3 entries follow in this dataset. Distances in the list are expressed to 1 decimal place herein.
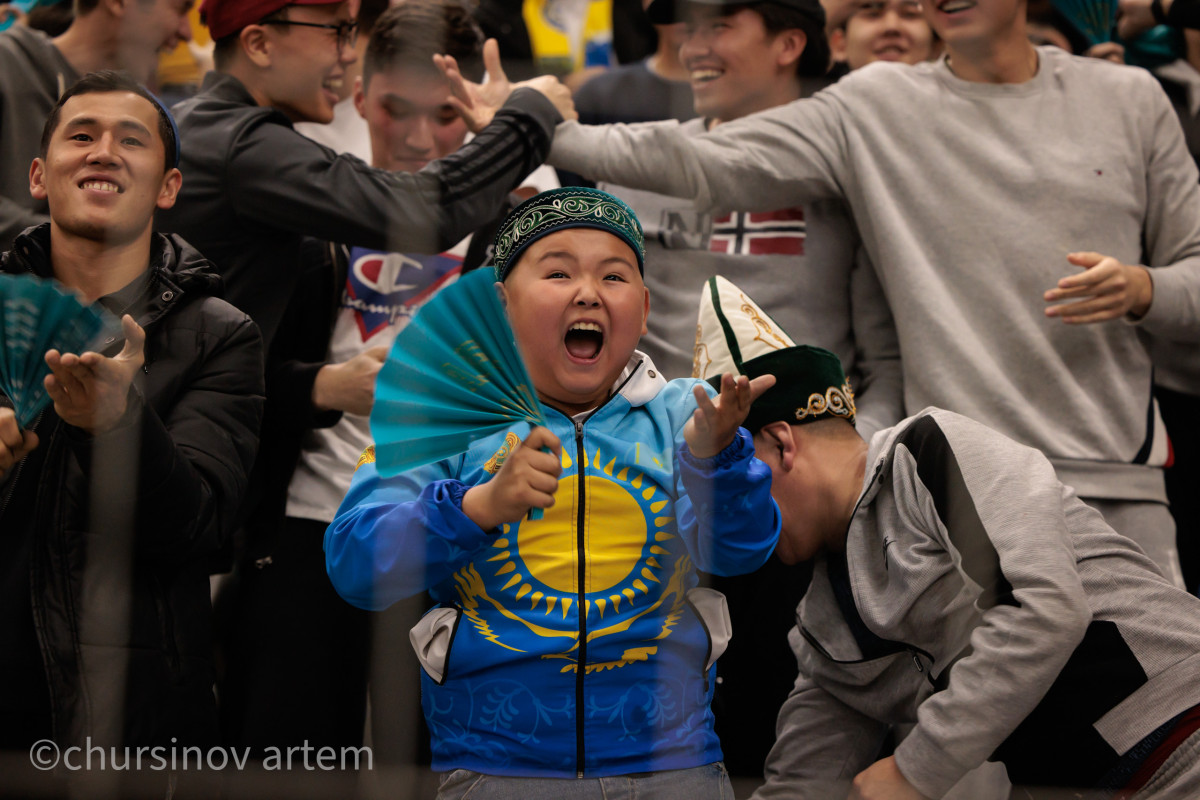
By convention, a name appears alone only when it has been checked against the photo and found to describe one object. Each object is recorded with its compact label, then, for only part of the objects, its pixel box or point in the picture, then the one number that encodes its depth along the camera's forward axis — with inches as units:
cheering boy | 260.3
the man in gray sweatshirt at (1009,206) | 280.2
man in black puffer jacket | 262.8
